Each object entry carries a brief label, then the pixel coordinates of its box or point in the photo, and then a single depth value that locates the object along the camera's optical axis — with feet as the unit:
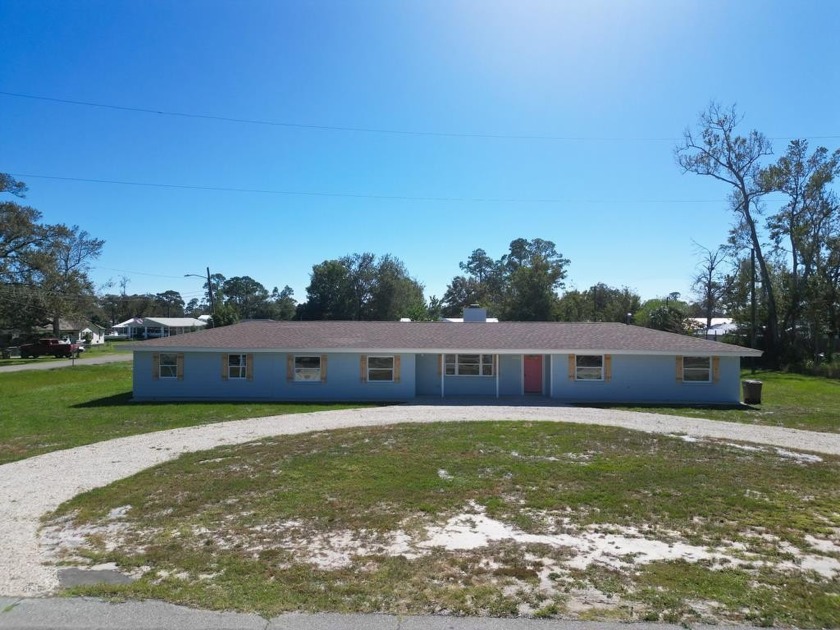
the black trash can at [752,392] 64.39
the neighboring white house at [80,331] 208.23
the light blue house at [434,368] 66.59
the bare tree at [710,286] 177.27
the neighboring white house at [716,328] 173.78
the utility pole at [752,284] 125.51
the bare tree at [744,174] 128.67
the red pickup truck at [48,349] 151.02
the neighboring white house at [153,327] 251.19
